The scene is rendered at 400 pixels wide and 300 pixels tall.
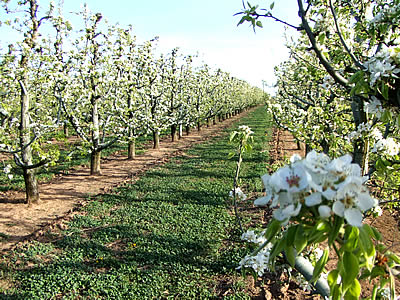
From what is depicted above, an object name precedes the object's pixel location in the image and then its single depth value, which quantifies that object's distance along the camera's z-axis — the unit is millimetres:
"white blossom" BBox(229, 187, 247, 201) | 2556
